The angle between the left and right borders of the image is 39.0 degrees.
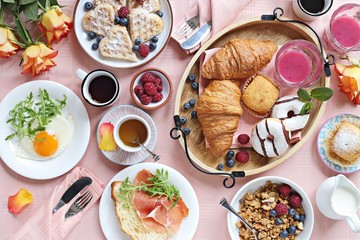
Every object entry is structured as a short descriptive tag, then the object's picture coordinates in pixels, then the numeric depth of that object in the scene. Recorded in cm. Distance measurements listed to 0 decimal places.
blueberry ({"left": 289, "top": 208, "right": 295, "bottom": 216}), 204
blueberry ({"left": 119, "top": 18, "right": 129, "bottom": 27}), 206
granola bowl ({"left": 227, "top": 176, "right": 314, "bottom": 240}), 203
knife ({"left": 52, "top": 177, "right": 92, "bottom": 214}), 204
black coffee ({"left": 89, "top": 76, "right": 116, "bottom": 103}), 201
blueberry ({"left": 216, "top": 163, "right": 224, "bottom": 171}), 206
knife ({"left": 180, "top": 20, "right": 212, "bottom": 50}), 205
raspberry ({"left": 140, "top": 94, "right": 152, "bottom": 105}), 200
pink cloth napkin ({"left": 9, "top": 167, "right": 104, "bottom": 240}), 204
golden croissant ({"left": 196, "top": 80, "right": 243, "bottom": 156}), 198
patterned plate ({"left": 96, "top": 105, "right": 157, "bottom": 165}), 204
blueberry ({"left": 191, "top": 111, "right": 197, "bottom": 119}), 207
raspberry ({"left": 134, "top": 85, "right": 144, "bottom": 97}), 201
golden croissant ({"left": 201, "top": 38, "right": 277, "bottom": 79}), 199
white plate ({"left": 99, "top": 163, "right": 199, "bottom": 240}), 204
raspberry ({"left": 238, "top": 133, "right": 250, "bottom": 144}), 204
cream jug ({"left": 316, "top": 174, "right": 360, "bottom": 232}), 194
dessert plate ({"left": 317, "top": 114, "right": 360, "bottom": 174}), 208
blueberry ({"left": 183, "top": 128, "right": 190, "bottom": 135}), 206
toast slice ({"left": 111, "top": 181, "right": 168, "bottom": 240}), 202
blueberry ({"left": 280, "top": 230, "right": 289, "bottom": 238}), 203
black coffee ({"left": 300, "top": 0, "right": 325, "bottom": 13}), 203
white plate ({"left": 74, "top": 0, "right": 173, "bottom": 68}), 205
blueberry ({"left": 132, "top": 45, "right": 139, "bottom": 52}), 204
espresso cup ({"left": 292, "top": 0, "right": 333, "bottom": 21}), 201
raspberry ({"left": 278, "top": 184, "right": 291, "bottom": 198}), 203
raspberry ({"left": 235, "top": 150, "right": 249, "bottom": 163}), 204
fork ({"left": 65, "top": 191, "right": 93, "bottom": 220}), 206
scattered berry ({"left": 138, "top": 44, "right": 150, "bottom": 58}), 203
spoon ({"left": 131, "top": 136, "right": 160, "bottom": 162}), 200
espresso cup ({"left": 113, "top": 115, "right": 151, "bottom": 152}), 199
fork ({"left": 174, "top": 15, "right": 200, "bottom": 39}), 208
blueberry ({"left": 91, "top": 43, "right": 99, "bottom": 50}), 205
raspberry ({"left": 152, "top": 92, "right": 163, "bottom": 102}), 200
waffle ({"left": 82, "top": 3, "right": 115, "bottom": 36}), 204
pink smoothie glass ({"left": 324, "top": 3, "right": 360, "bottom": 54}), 203
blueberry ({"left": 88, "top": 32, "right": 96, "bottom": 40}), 205
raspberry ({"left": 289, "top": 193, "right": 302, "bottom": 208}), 203
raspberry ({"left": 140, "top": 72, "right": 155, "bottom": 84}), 200
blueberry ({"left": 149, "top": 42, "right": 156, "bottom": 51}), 205
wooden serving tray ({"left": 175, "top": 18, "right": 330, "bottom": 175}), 205
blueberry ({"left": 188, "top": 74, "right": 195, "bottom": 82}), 205
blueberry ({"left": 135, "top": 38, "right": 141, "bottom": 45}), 205
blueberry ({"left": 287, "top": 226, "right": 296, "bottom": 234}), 204
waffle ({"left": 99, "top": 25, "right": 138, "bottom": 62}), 204
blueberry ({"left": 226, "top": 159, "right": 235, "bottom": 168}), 206
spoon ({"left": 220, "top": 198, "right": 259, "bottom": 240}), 200
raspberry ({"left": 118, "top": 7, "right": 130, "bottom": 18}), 205
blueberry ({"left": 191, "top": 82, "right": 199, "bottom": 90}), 206
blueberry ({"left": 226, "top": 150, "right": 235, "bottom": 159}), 206
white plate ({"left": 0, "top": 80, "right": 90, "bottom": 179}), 204
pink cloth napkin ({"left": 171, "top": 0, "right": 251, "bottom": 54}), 204
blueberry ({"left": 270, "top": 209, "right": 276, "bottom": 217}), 203
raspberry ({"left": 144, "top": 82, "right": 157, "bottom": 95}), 199
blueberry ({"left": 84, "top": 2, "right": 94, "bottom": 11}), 205
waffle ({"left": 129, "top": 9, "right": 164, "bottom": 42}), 204
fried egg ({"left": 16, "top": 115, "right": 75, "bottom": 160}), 204
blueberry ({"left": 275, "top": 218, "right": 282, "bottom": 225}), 203
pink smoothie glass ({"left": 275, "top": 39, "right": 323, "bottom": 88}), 202
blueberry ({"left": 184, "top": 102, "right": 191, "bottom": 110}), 206
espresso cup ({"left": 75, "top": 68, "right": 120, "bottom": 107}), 198
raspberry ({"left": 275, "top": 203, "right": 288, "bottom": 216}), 202
